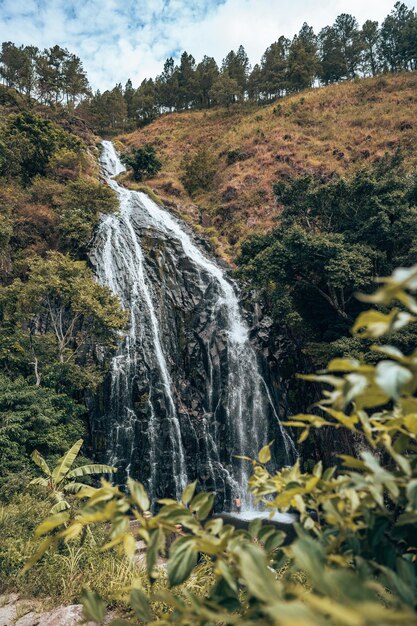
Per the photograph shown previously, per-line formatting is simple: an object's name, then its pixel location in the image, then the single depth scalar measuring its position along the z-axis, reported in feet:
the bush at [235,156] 112.06
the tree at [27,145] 70.85
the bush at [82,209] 61.77
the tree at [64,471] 18.19
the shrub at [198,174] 106.32
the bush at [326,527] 2.35
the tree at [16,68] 128.98
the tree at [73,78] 140.05
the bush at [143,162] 102.68
